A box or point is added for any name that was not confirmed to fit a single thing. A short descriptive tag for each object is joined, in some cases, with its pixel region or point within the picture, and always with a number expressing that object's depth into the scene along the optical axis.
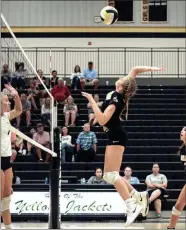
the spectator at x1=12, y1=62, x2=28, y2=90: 19.56
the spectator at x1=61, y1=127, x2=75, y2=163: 16.05
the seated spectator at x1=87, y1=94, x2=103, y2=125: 16.85
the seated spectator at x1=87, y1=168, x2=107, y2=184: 14.32
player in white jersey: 7.29
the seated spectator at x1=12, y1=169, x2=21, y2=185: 14.77
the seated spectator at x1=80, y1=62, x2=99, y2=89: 21.11
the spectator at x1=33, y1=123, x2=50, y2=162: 15.68
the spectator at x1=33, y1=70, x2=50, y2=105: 18.67
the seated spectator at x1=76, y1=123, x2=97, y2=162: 15.98
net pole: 10.48
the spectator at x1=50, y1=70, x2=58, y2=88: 20.17
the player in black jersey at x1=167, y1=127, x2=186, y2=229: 8.21
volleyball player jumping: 6.90
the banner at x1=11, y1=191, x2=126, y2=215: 12.84
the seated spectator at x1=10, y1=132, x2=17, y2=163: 15.30
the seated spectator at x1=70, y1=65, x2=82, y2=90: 20.45
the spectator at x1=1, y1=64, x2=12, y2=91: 19.19
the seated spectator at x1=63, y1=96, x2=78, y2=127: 17.92
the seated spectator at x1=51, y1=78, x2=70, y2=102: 18.64
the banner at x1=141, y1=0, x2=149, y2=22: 25.70
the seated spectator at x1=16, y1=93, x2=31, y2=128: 17.20
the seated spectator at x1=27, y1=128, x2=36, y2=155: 16.32
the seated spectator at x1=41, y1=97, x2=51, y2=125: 17.41
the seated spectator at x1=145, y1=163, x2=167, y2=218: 13.70
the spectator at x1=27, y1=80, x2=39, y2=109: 18.28
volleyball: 8.52
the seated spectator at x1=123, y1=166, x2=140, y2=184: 13.91
